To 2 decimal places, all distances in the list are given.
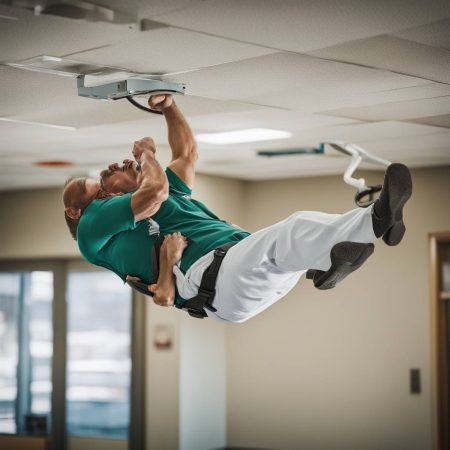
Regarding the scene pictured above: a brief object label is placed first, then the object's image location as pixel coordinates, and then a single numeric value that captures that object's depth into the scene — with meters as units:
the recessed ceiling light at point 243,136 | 6.10
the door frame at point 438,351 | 7.49
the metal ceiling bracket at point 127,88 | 4.27
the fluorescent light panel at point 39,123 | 5.50
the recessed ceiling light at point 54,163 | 7.22
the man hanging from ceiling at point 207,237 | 3.15
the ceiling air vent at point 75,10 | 3.30
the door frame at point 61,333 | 7.96
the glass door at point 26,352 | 8.51
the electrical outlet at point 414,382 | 7.56
